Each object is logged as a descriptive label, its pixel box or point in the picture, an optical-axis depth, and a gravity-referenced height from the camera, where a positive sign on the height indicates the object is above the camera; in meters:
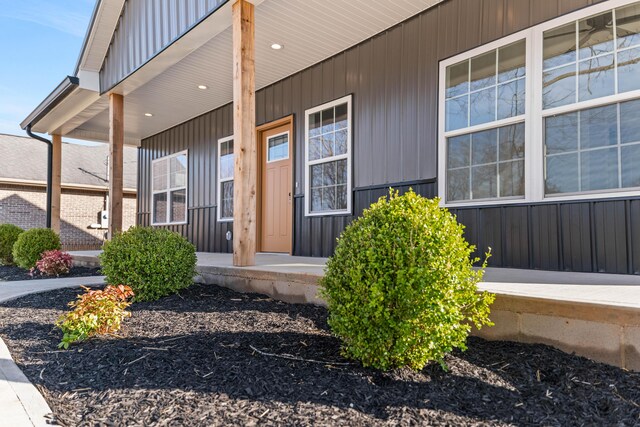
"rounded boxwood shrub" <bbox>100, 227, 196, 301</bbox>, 3.87 -0.35
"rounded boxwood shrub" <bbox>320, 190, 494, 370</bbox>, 1.86 -0.28
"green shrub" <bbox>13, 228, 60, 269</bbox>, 6.96 -0.34
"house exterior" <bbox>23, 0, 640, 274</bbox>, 3.31 +1.27
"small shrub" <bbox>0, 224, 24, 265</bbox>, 8.23 -0.32
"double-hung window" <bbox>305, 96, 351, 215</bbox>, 5.39 +0.90
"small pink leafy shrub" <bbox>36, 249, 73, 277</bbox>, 6.29 -0.58
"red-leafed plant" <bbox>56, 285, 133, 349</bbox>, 2.61 -0.59
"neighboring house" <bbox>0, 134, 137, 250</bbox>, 12.88 +1.14
